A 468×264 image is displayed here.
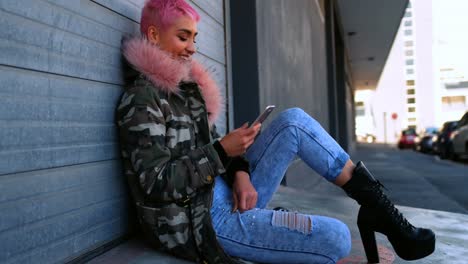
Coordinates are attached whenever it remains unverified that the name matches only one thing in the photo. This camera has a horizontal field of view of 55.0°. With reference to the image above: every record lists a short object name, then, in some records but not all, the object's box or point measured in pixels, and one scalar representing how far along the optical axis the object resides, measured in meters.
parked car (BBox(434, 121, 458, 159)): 15.17
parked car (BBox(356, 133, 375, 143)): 49.67
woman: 1.71
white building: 57.56
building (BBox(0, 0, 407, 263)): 1.42
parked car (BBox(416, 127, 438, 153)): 21.17
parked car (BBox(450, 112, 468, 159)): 13.14
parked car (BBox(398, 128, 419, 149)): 29.11
